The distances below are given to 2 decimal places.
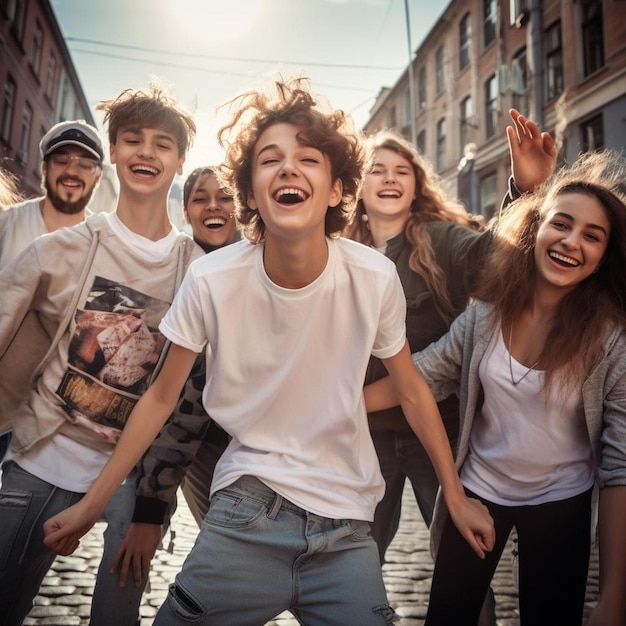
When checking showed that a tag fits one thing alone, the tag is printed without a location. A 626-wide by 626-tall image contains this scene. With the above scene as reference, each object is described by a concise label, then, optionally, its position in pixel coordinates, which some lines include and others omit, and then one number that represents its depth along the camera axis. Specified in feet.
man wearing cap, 11.00
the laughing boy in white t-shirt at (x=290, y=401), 5.95
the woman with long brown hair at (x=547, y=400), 6.97
